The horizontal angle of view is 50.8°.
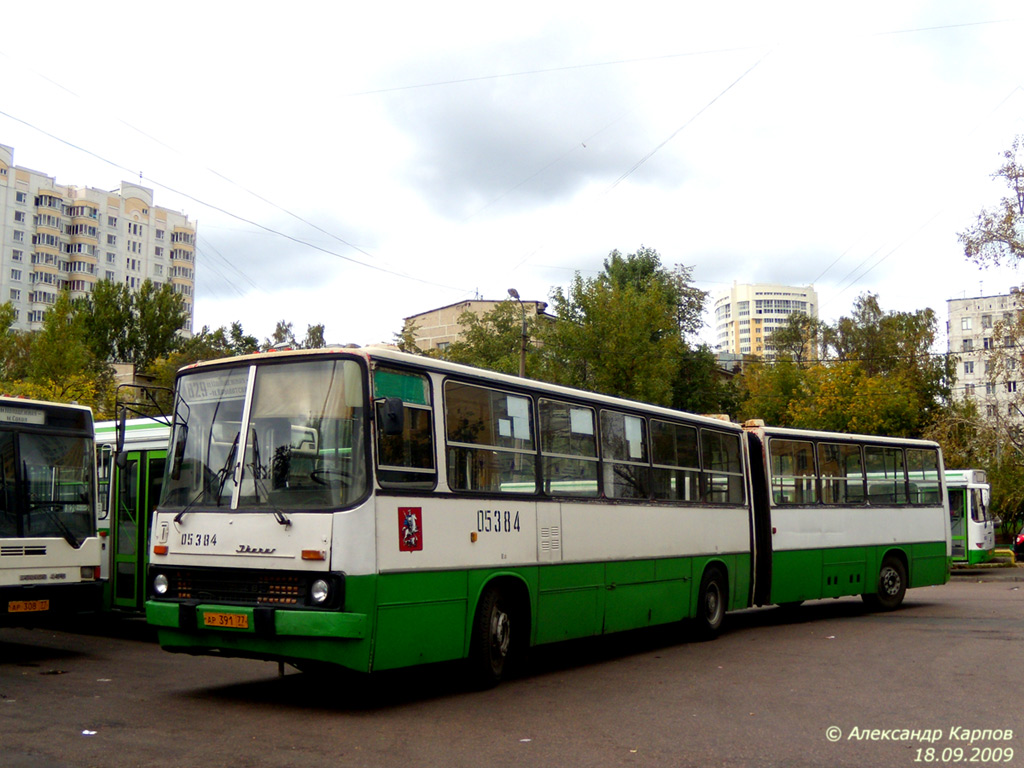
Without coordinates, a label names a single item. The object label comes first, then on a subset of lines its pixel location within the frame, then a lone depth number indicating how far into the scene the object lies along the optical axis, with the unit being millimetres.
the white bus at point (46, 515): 11383
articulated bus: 8500
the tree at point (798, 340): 67250
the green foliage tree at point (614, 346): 43281
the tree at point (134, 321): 81125
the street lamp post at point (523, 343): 28192
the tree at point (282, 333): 74000
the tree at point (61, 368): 39406
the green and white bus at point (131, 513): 13805
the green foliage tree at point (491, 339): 63000
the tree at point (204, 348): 57844
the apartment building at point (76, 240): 107062
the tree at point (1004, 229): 36062
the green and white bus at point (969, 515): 31547
